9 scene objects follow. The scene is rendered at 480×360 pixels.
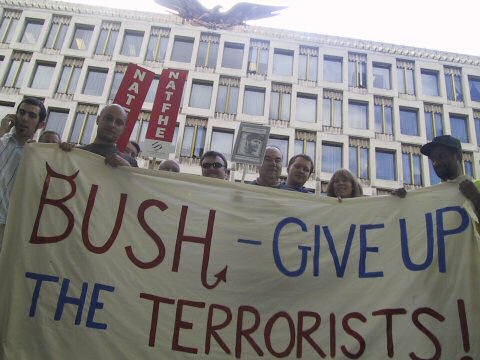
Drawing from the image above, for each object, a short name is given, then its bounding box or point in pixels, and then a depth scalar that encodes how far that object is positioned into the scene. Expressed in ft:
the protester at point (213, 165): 13.47
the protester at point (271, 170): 13.74
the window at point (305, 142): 68.23
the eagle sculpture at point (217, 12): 59.82
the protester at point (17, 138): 10.12
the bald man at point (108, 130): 11.12
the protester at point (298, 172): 13.73
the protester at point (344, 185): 12.82
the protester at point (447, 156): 10.28
